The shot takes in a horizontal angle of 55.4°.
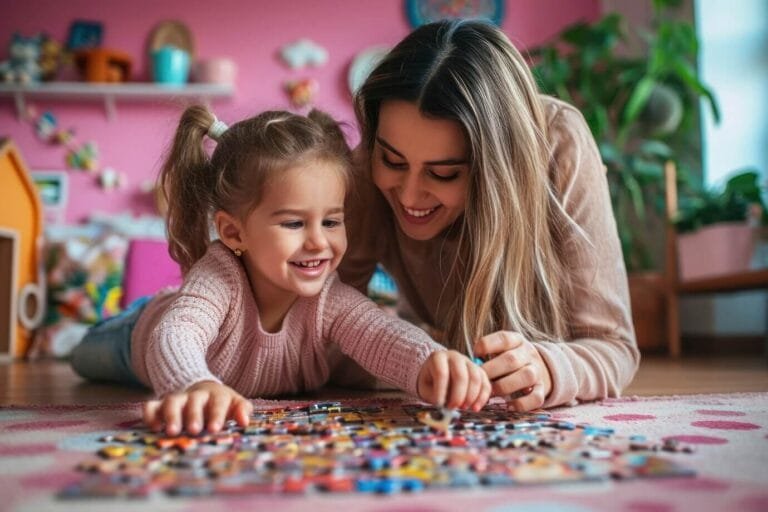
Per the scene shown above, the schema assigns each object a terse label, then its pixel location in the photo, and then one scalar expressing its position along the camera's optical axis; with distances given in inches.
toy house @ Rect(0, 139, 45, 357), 99.8
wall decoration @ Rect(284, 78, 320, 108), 134.3
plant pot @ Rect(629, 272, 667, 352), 108.7
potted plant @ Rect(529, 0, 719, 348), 109.3
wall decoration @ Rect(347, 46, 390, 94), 135.6
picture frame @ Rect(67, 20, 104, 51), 130.6
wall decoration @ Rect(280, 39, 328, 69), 135.7
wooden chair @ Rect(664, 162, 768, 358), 102.1
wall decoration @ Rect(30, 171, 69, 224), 128.6
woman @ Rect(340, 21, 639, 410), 42.9
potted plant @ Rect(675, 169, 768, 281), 92.0
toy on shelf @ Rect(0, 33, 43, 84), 125.2
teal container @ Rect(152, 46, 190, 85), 128.1
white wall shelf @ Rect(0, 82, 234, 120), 126.2
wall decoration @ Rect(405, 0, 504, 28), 137.8
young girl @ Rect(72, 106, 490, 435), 40.3
